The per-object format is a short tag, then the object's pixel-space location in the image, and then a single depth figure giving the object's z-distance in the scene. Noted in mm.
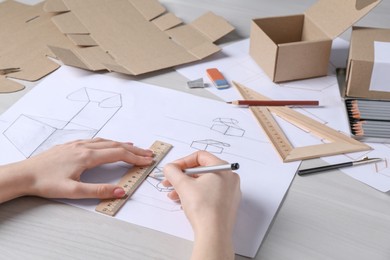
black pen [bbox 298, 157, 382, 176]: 824
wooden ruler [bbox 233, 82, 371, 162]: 864
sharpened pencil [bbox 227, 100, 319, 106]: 980
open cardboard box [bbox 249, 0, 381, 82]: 1019
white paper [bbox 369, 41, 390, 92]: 947
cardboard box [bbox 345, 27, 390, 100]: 954
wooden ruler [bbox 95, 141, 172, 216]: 749
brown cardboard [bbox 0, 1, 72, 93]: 1055
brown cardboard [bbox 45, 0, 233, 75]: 1087
